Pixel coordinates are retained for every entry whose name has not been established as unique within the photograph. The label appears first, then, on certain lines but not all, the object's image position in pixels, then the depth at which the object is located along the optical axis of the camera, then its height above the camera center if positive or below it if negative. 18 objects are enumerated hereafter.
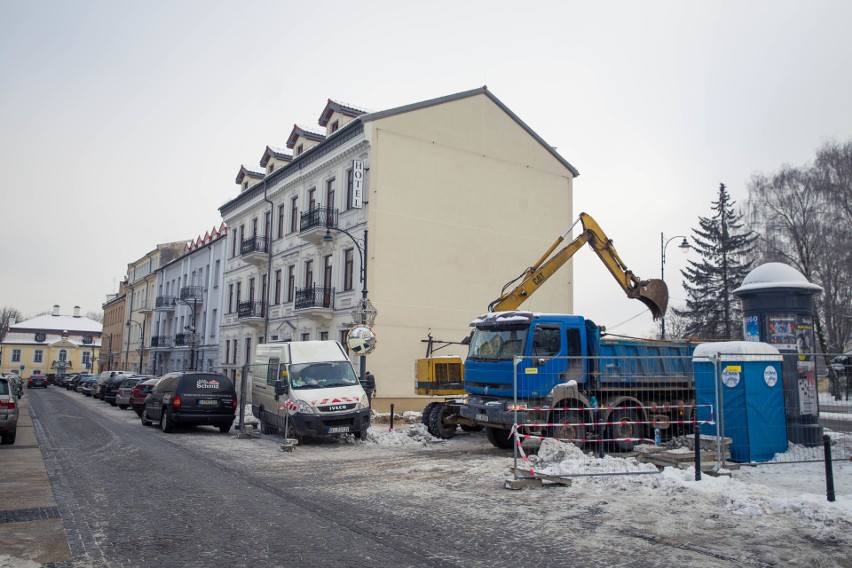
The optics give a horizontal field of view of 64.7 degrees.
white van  15.86 -0.74
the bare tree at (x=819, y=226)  36.31 +8.04
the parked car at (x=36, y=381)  70.38 -2.30
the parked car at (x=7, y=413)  14.92 -1.21
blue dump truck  13.33 -0.37
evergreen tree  44.91 +6.40
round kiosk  12.79 +0.82
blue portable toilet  11.71 -0.58
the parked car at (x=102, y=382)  38.28 -1.36
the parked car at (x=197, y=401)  18.83 -1.13
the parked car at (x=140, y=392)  27.61 -1.31
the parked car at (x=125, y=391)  31.90 -1.47
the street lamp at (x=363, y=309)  24.04 +2.07
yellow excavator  17.75 +1.96
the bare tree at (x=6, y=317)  118.55 +7.64
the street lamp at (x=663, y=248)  28.72 +5.05
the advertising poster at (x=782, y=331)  13.66 +0.73
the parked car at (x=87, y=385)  49.06 -1.87
